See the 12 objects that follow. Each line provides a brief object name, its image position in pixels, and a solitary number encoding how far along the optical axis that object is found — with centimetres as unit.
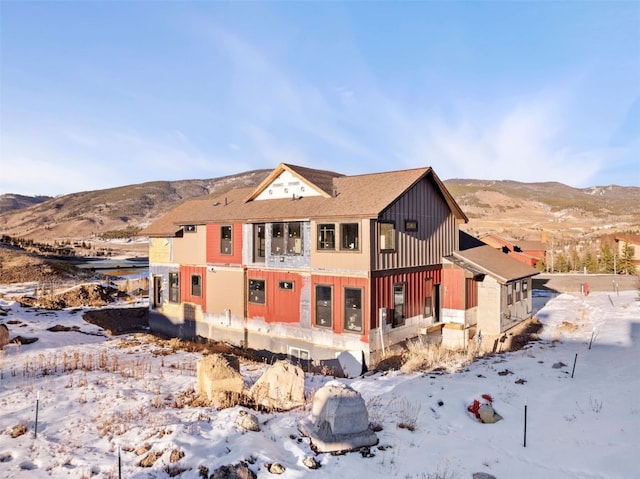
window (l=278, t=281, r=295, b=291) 1920
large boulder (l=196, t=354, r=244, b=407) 1055
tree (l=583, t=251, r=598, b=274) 4702
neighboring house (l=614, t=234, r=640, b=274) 4516
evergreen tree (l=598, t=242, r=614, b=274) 4578
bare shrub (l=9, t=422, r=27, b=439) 843
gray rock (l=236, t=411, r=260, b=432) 872
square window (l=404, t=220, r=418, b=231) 1878
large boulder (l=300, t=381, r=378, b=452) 825
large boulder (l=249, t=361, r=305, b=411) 1067
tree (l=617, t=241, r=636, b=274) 4384
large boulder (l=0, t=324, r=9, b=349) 1705
